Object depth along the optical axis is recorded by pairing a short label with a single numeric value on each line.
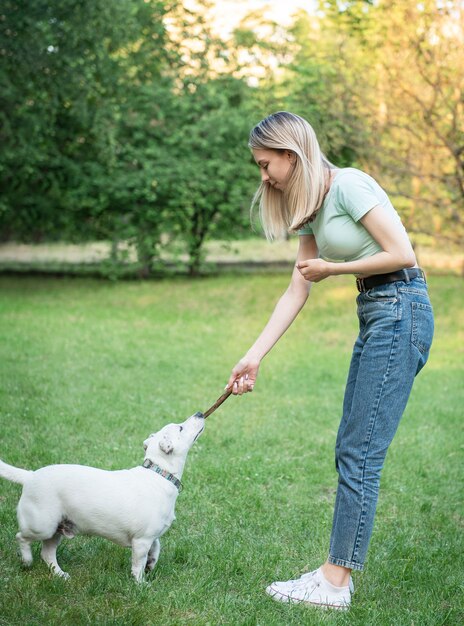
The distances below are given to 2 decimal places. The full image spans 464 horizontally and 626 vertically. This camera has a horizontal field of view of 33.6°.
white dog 3.56
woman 3.26
